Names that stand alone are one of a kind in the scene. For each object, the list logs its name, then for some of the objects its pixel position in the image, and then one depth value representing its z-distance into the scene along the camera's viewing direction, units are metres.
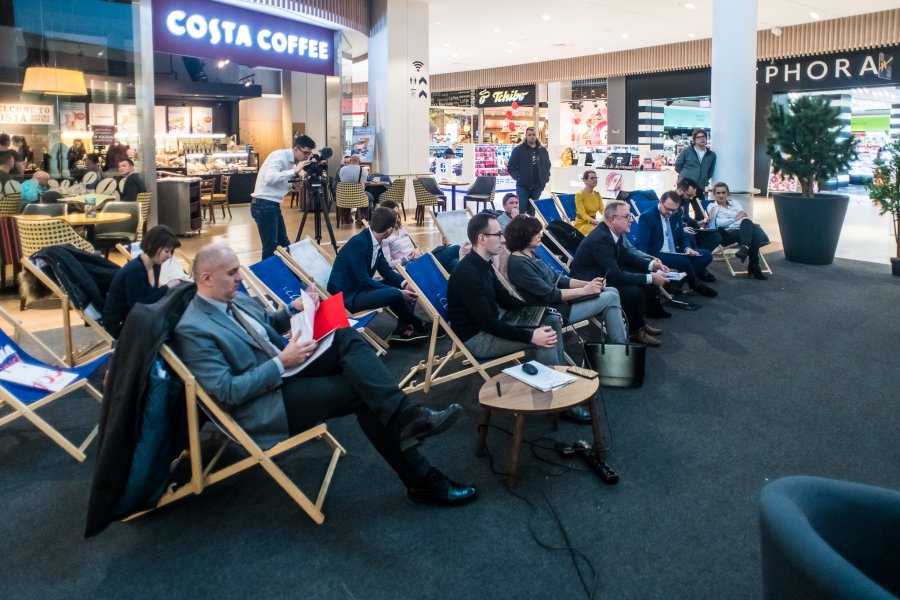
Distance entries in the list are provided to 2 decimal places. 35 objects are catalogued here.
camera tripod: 8.63
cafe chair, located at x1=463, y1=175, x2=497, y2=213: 13.62
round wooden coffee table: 3.06
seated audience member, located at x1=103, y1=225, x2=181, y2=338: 4.05
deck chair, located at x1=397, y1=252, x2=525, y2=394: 3.87
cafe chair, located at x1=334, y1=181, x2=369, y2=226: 11.35
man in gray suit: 2.62
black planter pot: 8.61
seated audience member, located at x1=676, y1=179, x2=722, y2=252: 7.59
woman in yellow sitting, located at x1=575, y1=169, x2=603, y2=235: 8.45
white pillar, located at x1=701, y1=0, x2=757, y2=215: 9.79
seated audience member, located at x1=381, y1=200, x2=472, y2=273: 5.71
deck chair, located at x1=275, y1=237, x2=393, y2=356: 4.74
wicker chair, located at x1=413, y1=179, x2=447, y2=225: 12.48
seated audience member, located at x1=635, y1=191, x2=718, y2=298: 6.45
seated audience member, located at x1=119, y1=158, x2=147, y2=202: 9.55
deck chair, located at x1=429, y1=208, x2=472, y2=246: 6.63
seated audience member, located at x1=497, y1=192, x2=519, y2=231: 7.16
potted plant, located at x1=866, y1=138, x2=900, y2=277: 8.02
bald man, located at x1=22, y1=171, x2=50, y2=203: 8.31
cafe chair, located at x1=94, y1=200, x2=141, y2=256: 8.35
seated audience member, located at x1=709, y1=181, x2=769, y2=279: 7.92
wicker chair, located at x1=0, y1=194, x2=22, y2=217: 7.91
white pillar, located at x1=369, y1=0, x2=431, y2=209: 13.48
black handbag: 4.26
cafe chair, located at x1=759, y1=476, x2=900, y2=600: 1.45
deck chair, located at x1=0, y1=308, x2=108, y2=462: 3.13
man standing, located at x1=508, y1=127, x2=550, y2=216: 10.53
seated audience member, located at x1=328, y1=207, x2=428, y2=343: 4.92
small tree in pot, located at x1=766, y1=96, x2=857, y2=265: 8.39
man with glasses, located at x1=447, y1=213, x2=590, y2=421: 3.73
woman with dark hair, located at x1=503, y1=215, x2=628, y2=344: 4.30
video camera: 8.15
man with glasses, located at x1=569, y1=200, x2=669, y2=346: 5.07
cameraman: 7.10
